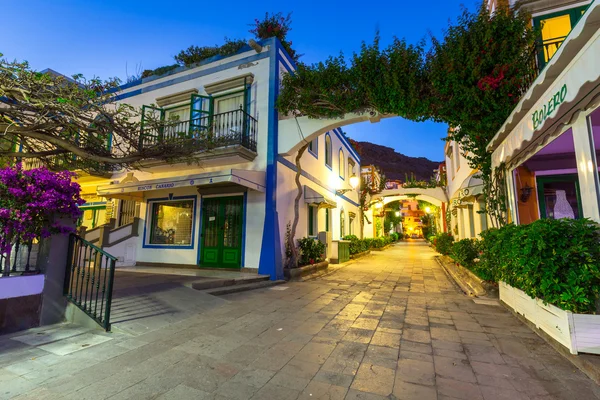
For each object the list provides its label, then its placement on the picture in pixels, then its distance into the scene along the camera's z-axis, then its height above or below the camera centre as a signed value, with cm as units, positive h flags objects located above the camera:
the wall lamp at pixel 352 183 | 1391 +257
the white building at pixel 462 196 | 798 +115
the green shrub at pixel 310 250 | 942 -63
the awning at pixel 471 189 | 750 +130
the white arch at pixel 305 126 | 755 +308
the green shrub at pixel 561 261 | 292 -30
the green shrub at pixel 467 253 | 796 -56
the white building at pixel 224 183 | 804 +145
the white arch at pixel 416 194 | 1789 +269
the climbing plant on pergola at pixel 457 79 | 618 +376
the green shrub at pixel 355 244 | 1429 -62
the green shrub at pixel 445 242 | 1340 -45
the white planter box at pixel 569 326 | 280 -101
